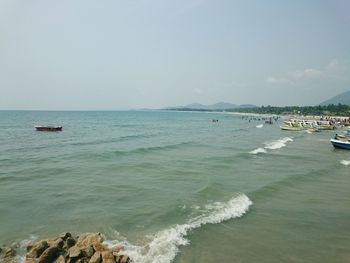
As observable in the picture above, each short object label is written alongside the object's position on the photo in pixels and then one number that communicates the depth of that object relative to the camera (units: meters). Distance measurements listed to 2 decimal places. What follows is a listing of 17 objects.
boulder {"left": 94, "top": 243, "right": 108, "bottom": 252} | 11.69
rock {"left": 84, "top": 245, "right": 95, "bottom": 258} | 11.31
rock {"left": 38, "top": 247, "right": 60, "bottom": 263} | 11.14
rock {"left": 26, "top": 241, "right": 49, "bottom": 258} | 11.60
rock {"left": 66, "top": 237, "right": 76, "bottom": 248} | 12.15
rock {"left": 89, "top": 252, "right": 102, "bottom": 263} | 10.79
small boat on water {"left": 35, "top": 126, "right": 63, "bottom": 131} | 69.31
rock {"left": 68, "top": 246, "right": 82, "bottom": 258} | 11.12
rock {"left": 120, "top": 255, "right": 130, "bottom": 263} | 11.20
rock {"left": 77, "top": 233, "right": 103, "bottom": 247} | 12.05
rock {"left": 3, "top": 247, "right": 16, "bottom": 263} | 11.74
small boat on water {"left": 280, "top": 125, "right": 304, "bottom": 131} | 80.44
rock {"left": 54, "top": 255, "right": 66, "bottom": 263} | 10.99
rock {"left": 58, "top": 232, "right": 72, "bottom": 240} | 12.51
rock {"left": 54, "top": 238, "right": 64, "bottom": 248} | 11.84
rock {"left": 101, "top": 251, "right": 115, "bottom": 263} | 10.90
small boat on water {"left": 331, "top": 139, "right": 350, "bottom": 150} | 45.25
